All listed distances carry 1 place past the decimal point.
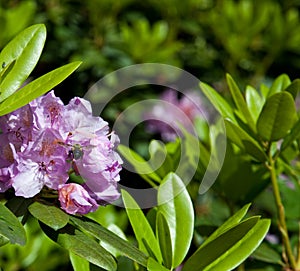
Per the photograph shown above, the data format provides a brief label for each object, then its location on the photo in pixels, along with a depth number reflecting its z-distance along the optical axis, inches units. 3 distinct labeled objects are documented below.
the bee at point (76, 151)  49.0
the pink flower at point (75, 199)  48.4
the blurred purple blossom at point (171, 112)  99.0
